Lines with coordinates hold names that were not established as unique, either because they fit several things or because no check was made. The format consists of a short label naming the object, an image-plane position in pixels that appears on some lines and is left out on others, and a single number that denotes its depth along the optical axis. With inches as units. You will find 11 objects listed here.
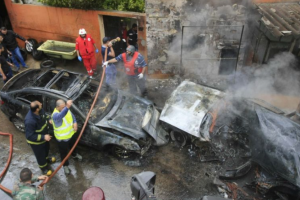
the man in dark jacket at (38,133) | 188.9
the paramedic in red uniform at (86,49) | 304.8
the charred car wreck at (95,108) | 224.7
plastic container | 352.5
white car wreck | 225.0
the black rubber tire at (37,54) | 377.1
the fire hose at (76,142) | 211.9
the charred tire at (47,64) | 332.7
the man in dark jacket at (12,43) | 335.3
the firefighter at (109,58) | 300.9
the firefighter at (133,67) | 275.6
